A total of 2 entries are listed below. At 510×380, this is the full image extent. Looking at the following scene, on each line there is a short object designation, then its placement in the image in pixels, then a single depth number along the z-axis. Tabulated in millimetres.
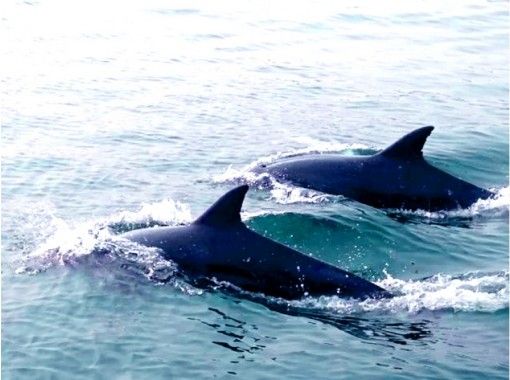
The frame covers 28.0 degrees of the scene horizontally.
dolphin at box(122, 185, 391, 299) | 13516
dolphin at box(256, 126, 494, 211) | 18391
